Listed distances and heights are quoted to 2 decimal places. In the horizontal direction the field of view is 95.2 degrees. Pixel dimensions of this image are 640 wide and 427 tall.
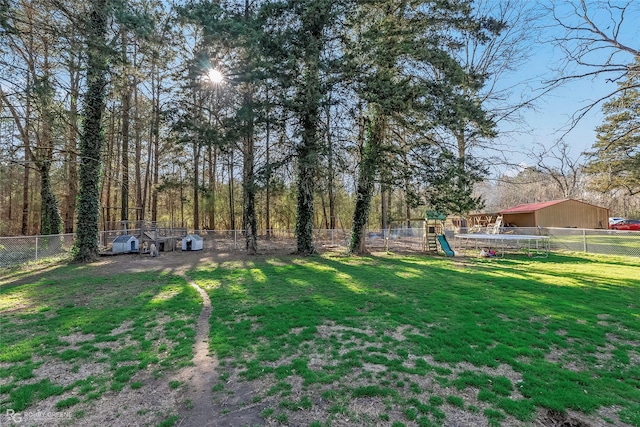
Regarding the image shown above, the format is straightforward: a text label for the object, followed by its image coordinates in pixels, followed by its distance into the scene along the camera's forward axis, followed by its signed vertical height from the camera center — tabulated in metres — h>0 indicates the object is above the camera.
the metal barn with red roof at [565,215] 22.55 +0.18
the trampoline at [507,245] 13.23 -1.48
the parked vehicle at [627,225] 24.76 -0.82
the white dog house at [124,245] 13.12 -0.76
